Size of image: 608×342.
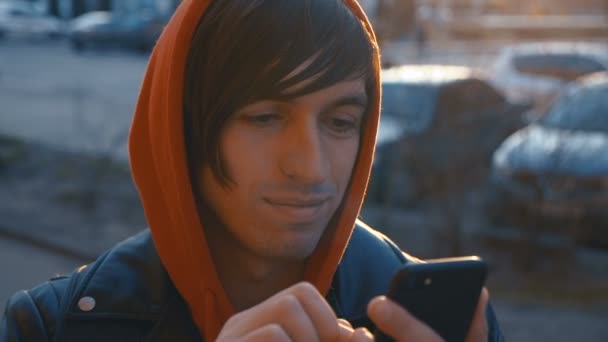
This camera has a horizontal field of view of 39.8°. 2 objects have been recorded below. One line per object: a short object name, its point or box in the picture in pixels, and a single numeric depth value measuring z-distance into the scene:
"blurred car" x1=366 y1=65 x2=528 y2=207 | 6.96
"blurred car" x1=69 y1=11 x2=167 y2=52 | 28.23
